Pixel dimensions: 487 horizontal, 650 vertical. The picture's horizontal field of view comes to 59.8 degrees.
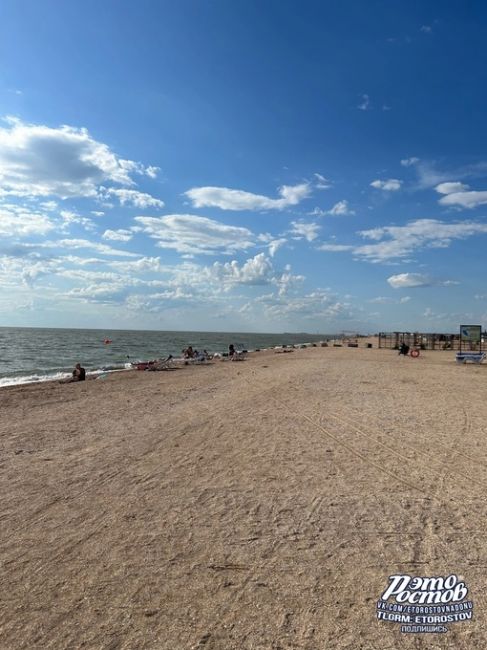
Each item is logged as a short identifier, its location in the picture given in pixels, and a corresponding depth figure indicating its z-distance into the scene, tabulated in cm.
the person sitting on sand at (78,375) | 2128
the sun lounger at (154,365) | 2672
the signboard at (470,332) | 3275
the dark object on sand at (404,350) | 3459
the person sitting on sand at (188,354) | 3128
